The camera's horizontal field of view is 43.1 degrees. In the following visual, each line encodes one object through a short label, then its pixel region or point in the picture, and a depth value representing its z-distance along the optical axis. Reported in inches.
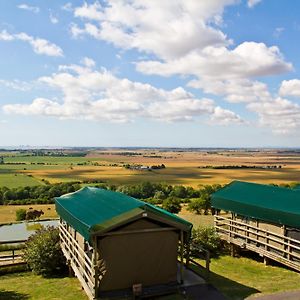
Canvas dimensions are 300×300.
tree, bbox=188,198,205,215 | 1919.3
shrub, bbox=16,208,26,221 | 2123.5
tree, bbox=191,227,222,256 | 982.4
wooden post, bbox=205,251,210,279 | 688.4
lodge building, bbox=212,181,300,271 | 840.3
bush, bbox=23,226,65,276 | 870.4
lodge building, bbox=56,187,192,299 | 626.1
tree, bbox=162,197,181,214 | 1926.2
